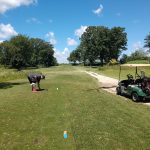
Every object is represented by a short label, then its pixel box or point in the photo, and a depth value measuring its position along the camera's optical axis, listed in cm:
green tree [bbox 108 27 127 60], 6126
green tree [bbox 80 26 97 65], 5922
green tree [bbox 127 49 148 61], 8121
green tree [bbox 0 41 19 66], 5480
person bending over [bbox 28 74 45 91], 1288
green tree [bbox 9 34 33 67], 6237
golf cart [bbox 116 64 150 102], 950
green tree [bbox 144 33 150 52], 6272
